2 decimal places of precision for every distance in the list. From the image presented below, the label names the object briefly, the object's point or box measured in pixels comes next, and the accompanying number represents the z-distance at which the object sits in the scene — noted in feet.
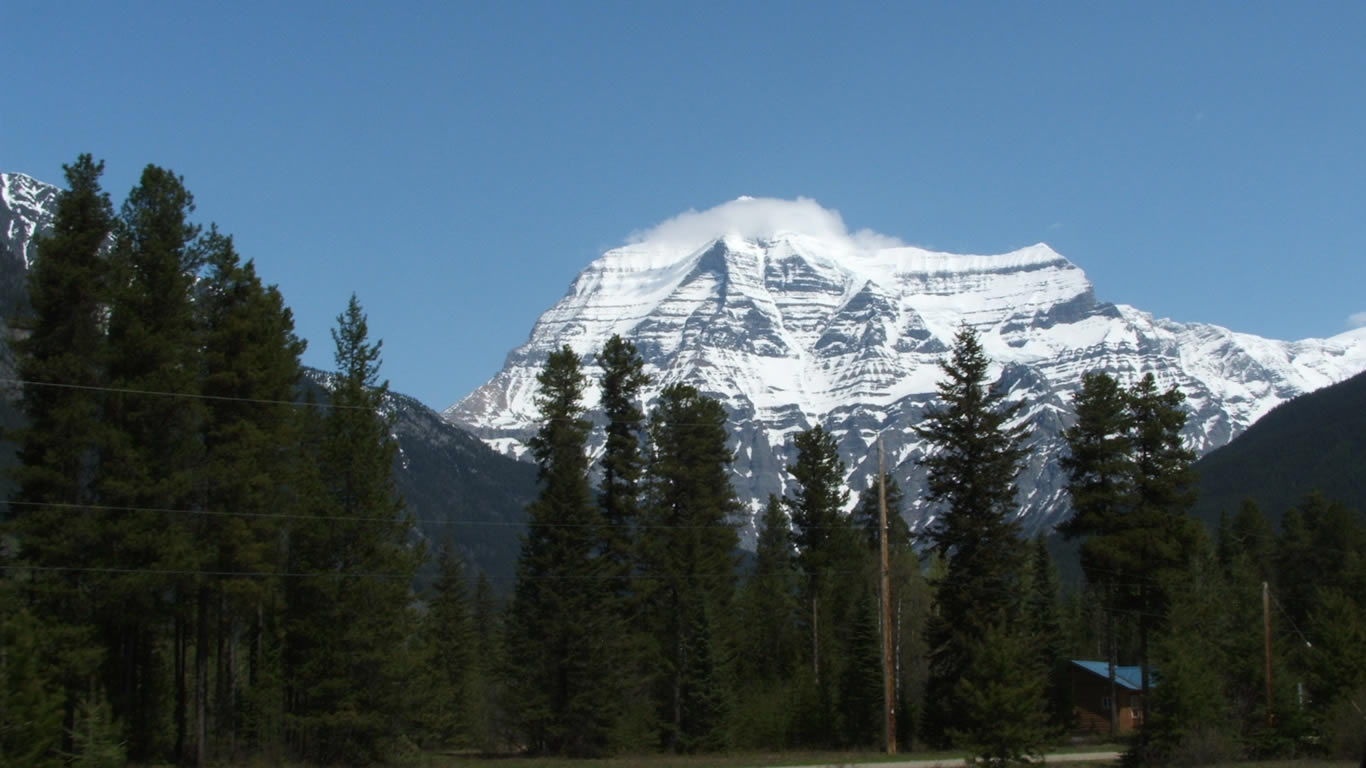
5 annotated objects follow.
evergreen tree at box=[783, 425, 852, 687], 217.36
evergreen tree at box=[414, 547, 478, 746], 235.61
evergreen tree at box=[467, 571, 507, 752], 208.44
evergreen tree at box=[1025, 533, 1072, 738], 212.23
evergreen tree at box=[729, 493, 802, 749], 189.67
